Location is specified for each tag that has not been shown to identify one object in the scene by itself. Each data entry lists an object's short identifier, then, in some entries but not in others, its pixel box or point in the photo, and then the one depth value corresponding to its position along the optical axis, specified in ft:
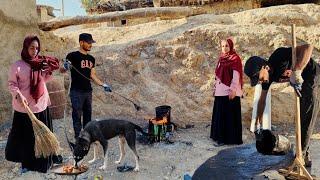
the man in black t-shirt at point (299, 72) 12.26
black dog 14.01
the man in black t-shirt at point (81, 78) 16.57
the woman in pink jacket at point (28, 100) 14.42
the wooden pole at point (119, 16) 26.32
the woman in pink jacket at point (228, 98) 17.88
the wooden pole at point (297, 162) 10.50
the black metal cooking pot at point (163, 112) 18.38
